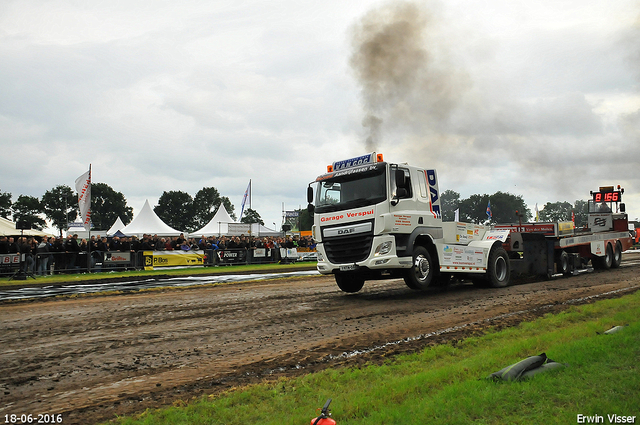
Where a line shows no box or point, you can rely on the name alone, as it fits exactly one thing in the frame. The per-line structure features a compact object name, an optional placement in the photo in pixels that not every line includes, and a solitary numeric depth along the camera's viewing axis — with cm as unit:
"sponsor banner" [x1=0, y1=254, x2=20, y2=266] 1981
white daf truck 1088
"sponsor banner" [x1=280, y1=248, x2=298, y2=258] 2962
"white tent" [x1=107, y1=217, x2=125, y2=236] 5597
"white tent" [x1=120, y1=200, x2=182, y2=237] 4756
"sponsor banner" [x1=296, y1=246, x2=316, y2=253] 3131
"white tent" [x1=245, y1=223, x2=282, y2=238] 5419
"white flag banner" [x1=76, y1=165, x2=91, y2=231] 2553
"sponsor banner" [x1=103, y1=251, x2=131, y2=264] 2227
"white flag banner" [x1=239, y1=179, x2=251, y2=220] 4716
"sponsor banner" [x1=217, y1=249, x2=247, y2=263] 2639
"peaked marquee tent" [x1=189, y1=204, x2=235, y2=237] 4904
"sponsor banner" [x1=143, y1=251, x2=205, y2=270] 2372
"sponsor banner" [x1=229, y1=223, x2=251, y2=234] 3988
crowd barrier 2003
